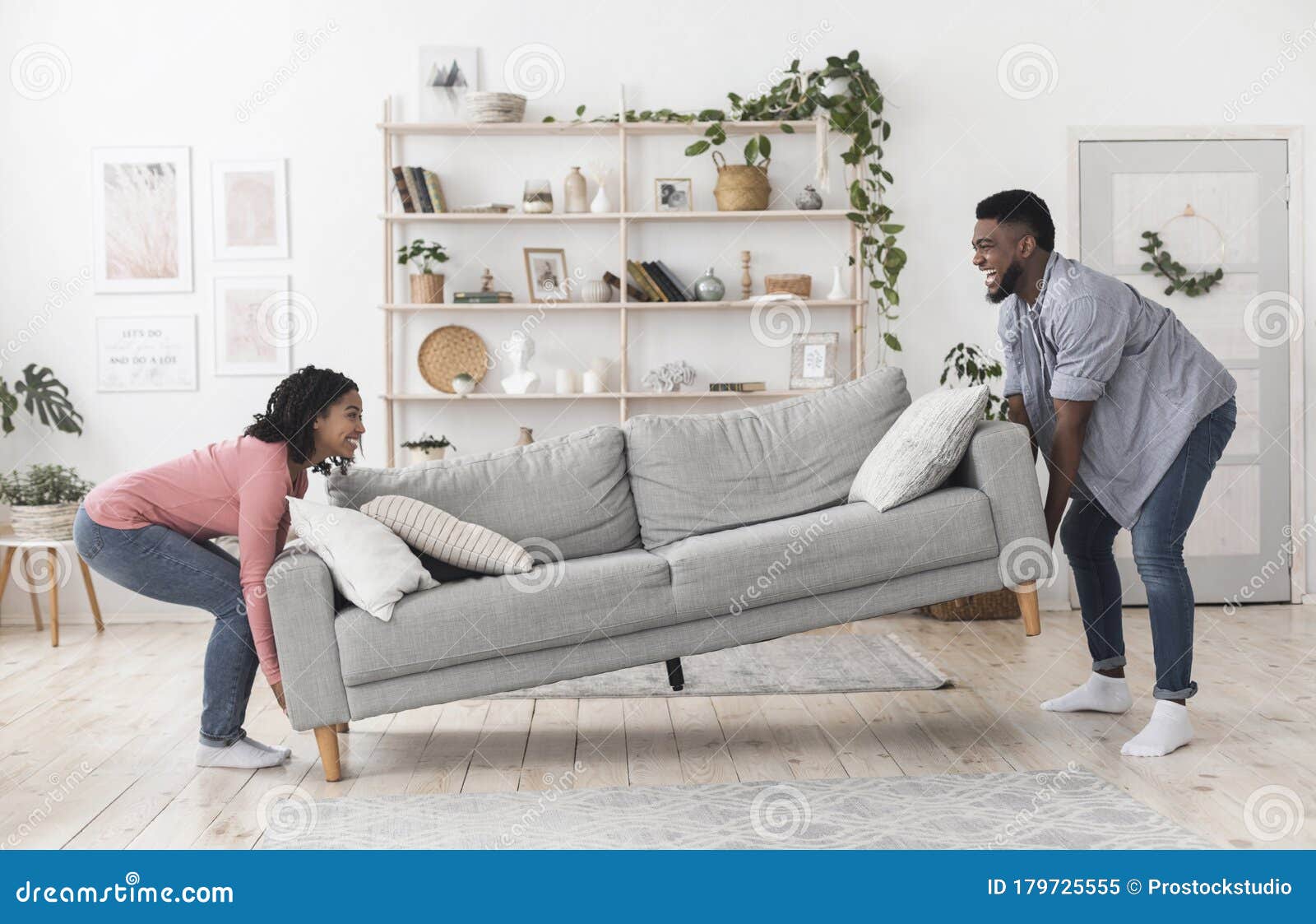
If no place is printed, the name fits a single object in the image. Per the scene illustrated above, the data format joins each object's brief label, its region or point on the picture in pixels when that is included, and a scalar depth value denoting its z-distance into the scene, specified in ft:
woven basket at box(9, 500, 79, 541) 14.93
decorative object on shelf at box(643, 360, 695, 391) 16.12
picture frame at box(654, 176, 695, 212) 16.29
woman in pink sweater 9.17
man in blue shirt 9.19
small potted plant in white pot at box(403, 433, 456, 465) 15.44
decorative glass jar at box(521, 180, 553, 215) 15.83
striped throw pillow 9.56
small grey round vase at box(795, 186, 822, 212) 15.98
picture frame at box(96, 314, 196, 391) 16.22
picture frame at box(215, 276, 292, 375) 16.25
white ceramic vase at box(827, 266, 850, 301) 16.02
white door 16.17
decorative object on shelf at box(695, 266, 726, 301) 15.85
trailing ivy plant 15.65
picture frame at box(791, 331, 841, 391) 16.26
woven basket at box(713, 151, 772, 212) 15.83
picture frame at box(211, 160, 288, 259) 16.14
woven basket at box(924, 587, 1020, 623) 15.43
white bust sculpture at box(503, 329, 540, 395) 15.84
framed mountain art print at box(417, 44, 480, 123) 16.12
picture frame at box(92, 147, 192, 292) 16.12
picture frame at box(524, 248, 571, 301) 16.19
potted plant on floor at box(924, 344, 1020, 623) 15.42
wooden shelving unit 15.79
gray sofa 8.81
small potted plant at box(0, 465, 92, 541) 14.94
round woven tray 16.29
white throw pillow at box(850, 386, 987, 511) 9.51
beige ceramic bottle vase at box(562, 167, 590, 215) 15.92
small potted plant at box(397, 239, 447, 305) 15.92
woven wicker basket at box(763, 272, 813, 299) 16.03
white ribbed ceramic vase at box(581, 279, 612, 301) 15.92
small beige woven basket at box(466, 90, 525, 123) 15.72
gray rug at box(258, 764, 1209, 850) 7.34
